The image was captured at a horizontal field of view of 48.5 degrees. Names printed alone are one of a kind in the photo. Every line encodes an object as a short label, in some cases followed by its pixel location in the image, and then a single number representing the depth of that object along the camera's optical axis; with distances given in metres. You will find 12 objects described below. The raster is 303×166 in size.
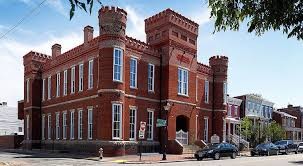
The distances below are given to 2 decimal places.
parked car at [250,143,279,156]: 34.65
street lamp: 26.04
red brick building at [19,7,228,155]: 28.41
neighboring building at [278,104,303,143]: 70.83
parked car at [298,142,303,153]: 42.09
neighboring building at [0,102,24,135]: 57.61
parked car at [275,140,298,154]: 38.40
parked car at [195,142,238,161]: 27.71
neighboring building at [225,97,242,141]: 51.42
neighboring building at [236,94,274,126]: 54.82
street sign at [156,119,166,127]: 26.83
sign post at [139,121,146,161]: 25.44
